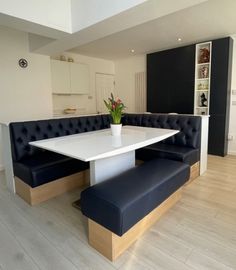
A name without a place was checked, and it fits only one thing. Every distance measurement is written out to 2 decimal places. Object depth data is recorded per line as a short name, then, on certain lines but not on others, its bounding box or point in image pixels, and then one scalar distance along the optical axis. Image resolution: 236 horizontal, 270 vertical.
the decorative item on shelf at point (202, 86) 4.28
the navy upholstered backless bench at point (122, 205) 1.40
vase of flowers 2.27
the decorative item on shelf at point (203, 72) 4.19
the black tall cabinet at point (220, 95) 3.88
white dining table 1.63
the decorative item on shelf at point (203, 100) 4.32
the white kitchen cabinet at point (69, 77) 4.50
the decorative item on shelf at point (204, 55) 4.13
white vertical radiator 5.53
